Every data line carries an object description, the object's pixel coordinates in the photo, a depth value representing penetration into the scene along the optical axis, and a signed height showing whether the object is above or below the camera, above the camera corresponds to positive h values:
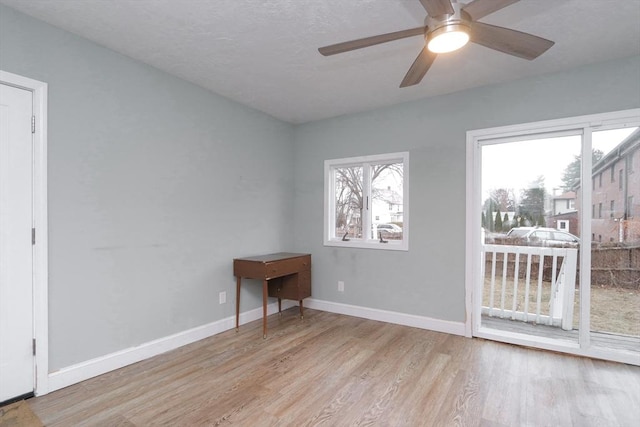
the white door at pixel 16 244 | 2.03 -0.23
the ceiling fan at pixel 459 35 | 1.51 +0.93
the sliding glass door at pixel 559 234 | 2.71 -0.20
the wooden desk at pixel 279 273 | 3.26 -0.68
